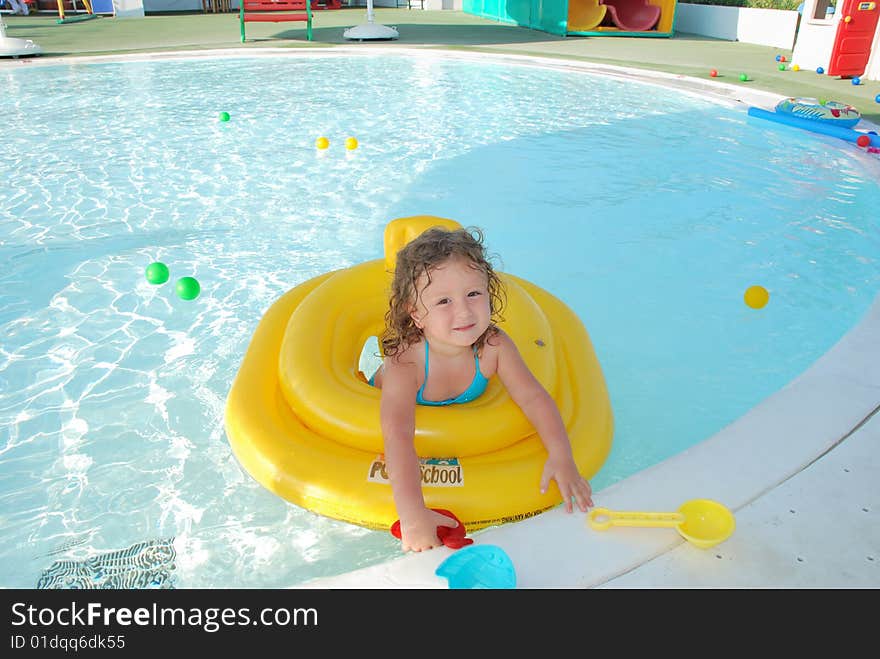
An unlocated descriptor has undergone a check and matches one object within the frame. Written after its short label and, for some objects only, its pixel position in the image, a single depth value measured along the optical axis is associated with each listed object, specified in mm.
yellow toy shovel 1545
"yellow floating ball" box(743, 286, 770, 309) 3395
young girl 1685
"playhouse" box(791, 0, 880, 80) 8414
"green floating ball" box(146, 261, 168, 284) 3512
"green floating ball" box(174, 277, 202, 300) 3359
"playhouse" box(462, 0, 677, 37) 13547
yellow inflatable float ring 1786
